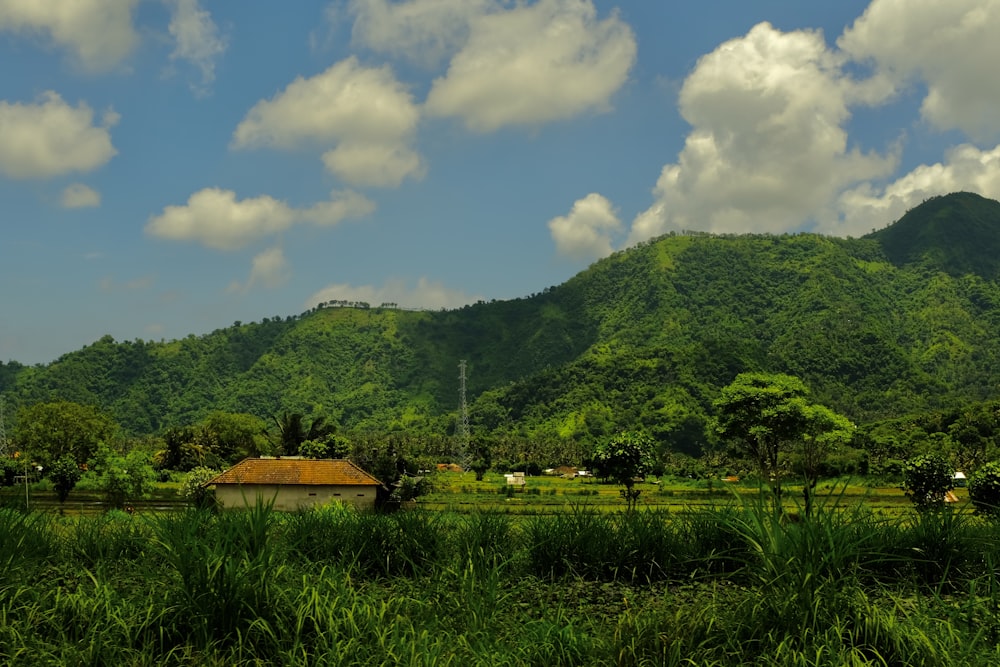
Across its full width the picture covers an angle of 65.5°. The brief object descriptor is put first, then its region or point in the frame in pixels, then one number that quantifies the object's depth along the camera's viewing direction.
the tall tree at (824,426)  39.12
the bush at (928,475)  40.06
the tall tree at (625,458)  43.91
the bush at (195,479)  41.31
